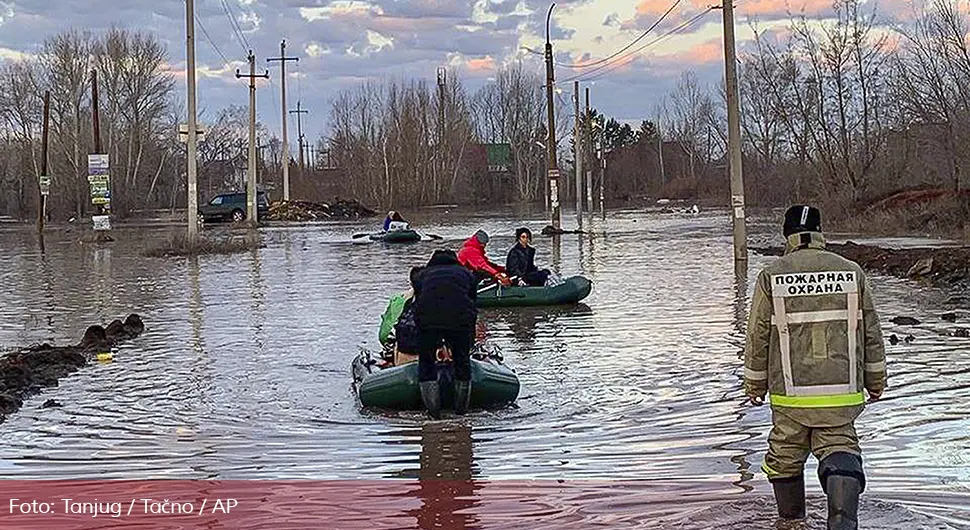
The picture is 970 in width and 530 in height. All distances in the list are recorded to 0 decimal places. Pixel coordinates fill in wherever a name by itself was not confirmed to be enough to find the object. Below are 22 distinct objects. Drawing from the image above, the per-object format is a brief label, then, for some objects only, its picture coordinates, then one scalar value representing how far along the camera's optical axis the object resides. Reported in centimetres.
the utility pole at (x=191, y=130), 3962
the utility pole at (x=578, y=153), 5535
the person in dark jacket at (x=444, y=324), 1120
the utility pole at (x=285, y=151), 8225
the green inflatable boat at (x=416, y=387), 1146
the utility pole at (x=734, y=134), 2930
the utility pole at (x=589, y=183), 6840
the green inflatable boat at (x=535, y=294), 2131
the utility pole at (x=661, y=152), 13200
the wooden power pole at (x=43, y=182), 5734
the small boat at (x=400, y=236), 4561
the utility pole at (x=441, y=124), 11306
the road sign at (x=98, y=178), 4859
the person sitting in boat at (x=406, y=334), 1230
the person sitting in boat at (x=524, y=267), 2219
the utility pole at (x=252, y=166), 6382
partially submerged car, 7688
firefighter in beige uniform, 666
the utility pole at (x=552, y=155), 4925
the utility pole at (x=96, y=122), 5266
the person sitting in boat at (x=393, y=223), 4734
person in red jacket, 2023
